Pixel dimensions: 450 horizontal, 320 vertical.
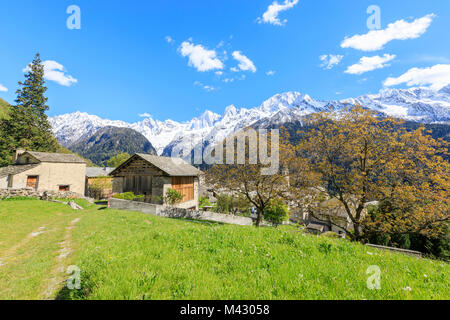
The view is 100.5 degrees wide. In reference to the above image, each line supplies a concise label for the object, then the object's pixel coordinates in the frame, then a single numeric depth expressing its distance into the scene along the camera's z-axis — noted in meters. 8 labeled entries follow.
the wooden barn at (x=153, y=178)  28.33
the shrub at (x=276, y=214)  42.16
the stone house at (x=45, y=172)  32.09
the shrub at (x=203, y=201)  51.92
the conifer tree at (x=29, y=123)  46.12
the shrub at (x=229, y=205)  44.38
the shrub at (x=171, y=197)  27.93
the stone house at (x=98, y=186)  44.59
